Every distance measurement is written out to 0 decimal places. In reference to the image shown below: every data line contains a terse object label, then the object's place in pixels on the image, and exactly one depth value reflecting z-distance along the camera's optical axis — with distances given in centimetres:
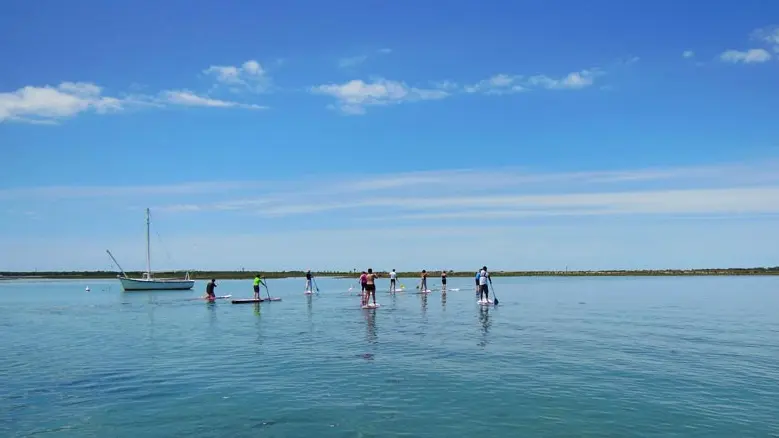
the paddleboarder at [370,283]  4294
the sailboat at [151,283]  8706
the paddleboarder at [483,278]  4406
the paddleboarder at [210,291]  5472
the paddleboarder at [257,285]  5045
